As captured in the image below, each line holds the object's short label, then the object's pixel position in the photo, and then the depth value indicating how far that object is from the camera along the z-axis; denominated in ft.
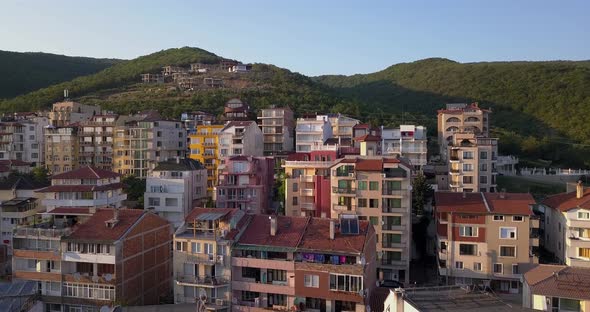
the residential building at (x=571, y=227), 117.70
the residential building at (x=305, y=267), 96.68
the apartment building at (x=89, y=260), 102.83
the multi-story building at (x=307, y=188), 144.05
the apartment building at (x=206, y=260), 101.03
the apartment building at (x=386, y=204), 128.06
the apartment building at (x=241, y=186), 156.87
